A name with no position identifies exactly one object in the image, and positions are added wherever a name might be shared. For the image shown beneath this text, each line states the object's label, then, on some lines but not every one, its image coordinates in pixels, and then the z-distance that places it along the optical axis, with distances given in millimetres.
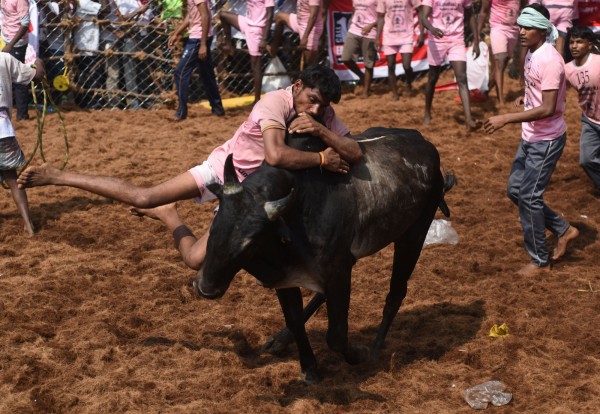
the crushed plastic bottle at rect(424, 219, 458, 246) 7988
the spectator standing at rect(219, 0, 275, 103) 12516
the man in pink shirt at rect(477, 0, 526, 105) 12414
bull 4453
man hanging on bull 4832
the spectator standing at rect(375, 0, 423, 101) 12953
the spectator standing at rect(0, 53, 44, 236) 7738
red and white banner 14266
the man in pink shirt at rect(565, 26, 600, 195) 7465
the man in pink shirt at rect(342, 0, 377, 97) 13234
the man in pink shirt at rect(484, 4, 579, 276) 6570
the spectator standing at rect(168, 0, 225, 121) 11836
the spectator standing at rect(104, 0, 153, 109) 12898
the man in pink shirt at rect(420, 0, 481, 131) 11445
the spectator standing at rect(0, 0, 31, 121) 11141
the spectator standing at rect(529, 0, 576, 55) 11992
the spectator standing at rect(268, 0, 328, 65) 12703
